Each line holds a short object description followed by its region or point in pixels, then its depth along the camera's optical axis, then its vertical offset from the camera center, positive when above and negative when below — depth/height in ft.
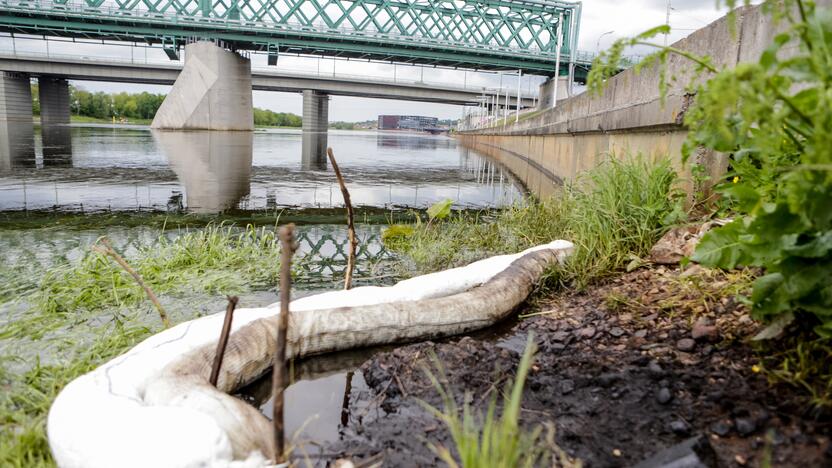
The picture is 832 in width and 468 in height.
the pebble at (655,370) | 8.87 -3.34
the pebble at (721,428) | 6.95 -3.30
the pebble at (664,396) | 8.04 -3.37
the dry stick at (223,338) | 7.39 -2.64
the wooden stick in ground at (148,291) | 10.17 -2.68
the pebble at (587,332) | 11.54 -3.60
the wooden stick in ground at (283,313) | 6.08 -1.83
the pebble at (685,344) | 9.56 -3.13
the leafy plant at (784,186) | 5.28 -0.20
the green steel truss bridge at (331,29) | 174.91 +36.51
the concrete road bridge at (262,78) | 207.21 +26.04
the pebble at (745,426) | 6.78 -3.17
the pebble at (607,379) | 9.02 -3.55
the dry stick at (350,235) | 11.88 -2.00
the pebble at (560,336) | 11.70 -3.75
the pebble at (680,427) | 7.24 -3.43
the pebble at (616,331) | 11.22 -3.46
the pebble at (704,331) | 9.53 -2.88
